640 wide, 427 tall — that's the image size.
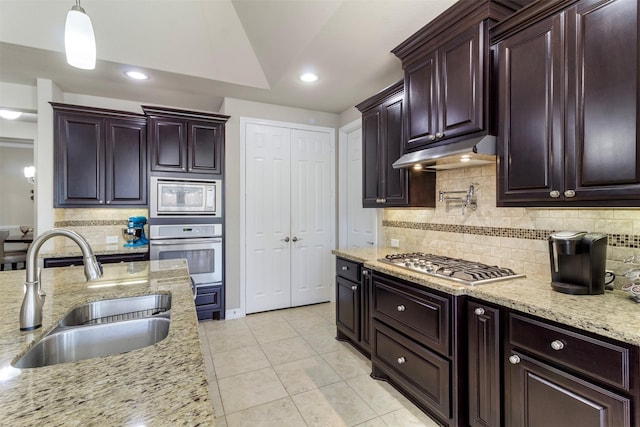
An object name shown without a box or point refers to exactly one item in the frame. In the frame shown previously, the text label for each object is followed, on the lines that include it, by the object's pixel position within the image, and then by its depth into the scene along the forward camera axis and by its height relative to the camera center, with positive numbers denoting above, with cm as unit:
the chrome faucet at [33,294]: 108 -28
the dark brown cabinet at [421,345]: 176 -87
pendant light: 155 +92
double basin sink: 111 -48
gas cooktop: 183 -37
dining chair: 509 -69
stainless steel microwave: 341 +21
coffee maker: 151 -24
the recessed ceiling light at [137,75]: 300 +143
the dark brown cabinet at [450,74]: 190 +97
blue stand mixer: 354 -18
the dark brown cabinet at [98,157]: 325 +66
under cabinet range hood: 187 +40
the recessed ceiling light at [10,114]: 334 +118
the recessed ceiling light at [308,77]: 312 +144
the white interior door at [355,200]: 395 +21
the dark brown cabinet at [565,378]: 114 -69
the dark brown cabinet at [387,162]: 270 +52
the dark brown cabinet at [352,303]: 270 -85
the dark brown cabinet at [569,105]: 135 +55
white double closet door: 392 -1
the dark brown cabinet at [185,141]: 342 +87
